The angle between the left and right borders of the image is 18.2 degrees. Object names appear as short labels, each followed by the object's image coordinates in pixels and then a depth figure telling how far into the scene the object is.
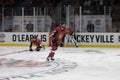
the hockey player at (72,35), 21.23
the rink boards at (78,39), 21.19
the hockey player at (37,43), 18.06
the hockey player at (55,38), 12.91
